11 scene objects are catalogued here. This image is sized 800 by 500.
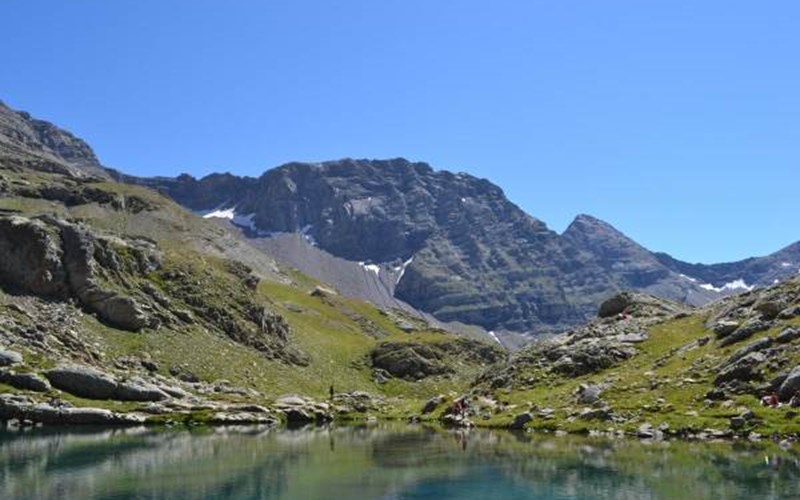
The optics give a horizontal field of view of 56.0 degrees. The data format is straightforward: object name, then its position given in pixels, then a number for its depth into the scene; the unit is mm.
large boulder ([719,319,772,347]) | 78594
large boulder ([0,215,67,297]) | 119250
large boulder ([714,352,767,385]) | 68312
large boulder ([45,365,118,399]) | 92731
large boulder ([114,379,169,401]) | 95688
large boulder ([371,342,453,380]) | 174375
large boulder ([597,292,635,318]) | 115644
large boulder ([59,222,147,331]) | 123000
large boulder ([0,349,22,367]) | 92369
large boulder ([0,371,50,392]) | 89375
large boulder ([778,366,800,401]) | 61719
